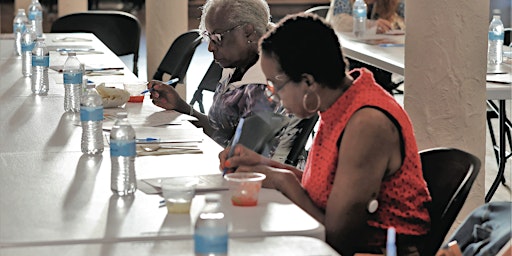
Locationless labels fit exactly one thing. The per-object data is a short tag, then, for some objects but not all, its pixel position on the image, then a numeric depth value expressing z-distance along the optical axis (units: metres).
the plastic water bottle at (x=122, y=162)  2.75
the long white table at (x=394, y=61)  4.66
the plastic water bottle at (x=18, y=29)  6.25
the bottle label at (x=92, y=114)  3.27
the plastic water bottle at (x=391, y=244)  1.88
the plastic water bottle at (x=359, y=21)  7.04
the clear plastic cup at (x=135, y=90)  4.37
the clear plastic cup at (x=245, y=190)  2.58
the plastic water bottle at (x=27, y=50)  5.23
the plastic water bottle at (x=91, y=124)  3.27
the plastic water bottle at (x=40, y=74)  4.59
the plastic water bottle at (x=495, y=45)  5.52
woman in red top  2.62
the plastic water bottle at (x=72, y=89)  4.07
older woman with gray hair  3.72
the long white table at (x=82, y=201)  2.33
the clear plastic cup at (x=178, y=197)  2.51
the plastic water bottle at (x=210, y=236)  1.90
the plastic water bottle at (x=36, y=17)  6.99
